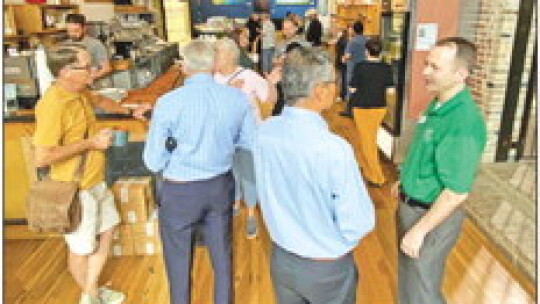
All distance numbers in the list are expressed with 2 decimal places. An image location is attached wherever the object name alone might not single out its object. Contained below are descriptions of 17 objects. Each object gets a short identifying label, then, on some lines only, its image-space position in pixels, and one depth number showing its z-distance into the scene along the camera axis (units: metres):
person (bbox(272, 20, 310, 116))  5.76
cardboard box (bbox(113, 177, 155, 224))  3.40
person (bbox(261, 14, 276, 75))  9.24
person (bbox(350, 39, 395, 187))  4.68
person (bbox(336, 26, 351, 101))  8.92
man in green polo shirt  1.85
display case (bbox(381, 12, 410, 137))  5.12
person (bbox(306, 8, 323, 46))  9.19
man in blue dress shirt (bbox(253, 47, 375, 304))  1.52
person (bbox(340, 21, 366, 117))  7.59
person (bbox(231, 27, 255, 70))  5.30
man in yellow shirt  2.24
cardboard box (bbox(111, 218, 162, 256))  3.49
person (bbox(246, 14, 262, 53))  11.10
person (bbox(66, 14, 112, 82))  4.61
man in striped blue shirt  2.19
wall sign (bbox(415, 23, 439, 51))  4.84
